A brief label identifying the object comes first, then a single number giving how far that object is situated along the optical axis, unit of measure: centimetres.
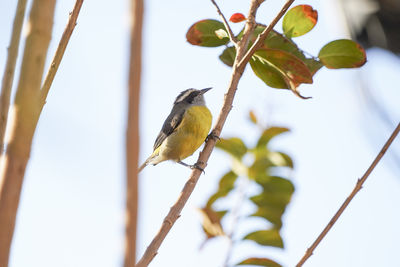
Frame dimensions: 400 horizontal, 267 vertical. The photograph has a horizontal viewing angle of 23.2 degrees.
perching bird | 869
